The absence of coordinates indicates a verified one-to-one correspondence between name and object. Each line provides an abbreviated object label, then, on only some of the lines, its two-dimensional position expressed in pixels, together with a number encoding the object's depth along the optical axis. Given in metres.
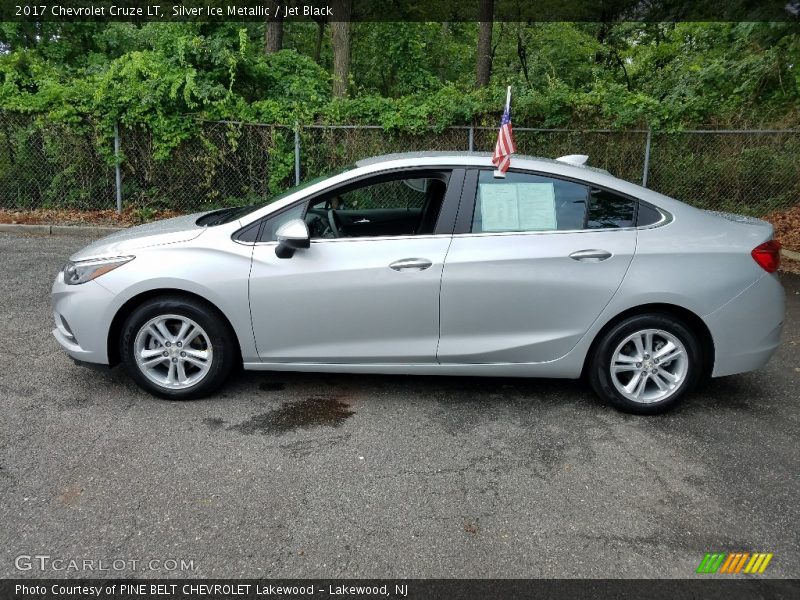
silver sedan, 4.34
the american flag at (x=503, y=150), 4.53
